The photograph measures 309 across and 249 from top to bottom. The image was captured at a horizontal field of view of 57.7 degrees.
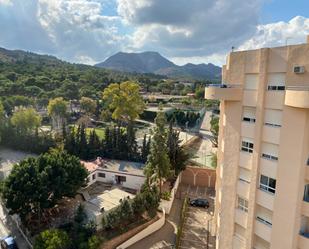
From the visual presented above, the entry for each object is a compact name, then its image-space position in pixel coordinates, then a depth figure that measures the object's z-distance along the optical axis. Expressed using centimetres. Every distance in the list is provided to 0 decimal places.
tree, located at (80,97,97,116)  7500
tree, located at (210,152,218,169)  4070
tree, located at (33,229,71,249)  2091
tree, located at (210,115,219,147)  5297
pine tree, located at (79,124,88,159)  4294
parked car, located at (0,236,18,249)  2389
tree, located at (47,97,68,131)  6169
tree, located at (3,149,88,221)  2459
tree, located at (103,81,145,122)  4597
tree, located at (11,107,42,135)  4884
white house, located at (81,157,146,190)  3503
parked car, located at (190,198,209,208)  3253
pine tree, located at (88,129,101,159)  4304
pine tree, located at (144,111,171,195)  3003
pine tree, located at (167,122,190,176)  3616
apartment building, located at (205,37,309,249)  1393
